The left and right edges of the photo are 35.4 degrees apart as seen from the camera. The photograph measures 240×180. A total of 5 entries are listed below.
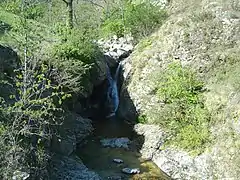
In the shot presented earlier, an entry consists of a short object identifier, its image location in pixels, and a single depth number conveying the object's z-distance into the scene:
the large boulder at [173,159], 19.17
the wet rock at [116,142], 23.53
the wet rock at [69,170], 17.48
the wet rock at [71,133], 19.65
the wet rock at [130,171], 19.77
